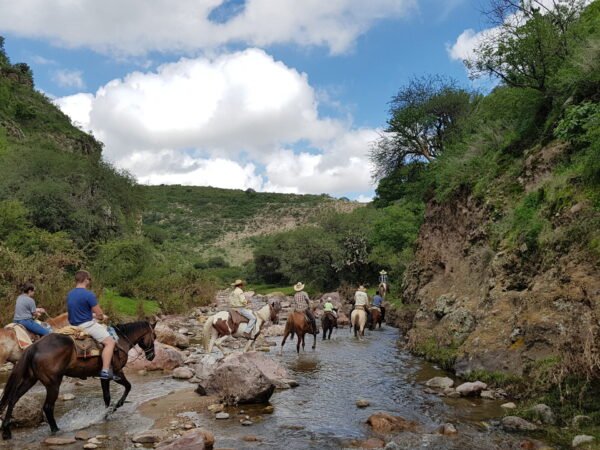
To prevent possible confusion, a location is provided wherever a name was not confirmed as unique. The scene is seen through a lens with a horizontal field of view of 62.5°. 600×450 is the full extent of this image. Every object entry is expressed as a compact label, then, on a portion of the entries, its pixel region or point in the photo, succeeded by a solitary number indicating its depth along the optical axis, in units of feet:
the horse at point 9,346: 35.55
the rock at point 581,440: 24.04
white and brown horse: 53.21
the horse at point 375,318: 85.25
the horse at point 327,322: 73.36
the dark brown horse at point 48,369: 27.25
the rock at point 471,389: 36.01
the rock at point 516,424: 27.63
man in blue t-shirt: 30.63
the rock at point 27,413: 29.22
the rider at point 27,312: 35.99
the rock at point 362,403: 35.01
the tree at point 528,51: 61.62
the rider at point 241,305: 53.16
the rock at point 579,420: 26.23
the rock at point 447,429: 28.22
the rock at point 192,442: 24.59
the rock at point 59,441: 26.21
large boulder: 34.71
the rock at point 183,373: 44.75
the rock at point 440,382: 39.47
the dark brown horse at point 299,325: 61.52
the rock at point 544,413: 27.81
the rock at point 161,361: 48.78
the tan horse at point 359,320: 73.00
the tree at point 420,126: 144.05
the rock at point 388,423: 29.40
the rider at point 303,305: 62.80
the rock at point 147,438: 26.68
